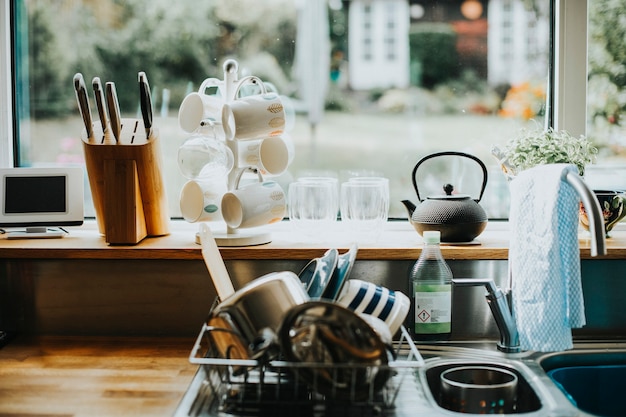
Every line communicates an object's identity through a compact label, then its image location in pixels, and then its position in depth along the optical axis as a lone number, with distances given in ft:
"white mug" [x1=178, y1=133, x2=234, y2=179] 5.70
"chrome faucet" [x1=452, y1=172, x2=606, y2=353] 5.30
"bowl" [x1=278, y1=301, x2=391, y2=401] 4.06
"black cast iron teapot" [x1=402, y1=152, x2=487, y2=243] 5.72
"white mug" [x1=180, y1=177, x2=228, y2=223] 5.91
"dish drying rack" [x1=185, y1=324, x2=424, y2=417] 4.24
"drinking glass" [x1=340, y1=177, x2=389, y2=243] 5.88
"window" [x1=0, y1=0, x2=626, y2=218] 6.77
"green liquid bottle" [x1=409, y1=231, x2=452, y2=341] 5.45
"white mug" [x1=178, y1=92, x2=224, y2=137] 5.72
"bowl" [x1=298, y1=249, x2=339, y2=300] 4.76
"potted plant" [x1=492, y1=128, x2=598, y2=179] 5.86
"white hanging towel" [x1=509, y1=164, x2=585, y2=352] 4.91
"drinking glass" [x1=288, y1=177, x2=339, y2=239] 5.90
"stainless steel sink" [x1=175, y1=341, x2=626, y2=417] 4.36
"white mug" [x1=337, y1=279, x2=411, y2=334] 4.77
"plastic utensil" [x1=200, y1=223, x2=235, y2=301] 4.92
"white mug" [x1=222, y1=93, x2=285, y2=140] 5.53
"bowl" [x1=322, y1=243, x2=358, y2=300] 4.72
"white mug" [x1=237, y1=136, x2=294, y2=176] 5.89
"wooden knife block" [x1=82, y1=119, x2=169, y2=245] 5.79
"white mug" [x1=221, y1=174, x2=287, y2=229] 5.62
